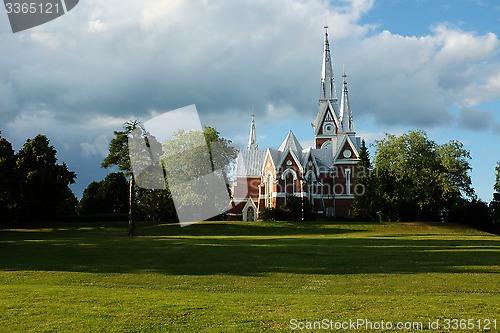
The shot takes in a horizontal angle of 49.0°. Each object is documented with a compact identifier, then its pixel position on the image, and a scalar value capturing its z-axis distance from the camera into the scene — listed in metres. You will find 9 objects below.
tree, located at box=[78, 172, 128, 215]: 84.00
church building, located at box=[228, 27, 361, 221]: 79.50
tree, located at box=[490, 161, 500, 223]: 73.12
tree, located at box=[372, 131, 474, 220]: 68.50
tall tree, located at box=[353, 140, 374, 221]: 70.94
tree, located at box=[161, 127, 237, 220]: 68.19
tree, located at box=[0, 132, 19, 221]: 57.94
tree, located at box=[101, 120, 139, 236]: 65.25
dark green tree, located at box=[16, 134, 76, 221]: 60.12
